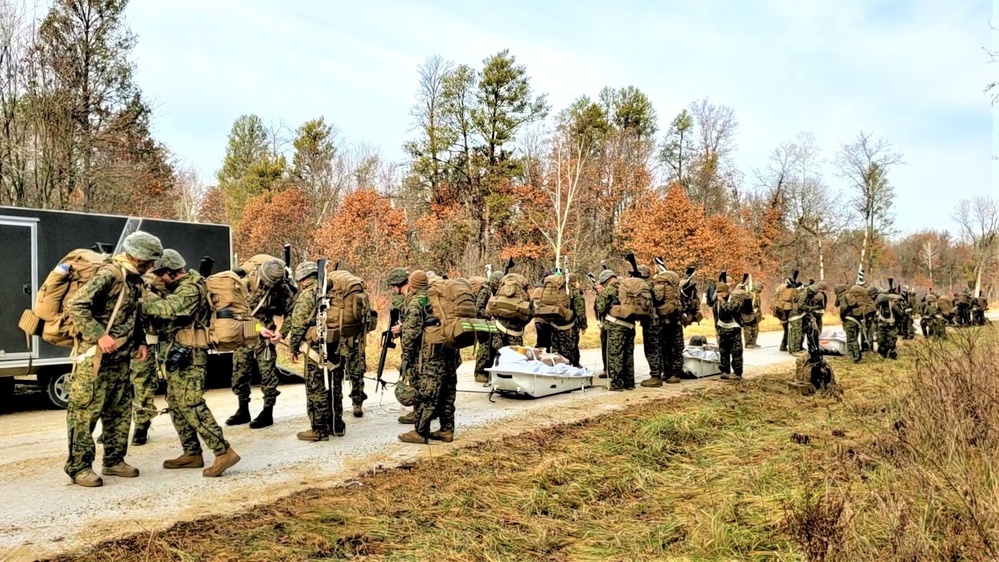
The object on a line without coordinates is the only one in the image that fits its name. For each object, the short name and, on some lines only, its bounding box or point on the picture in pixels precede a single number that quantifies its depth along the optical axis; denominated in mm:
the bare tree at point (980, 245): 43859
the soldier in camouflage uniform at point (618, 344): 12211
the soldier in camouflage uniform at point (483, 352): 13281
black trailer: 9805
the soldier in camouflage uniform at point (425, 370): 7914
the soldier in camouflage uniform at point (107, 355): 6031
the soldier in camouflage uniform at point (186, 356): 6410
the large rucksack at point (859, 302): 16578
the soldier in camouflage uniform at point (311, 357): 7906
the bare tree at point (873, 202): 51719
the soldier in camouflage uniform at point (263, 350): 8711
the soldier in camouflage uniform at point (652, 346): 13063
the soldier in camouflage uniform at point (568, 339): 13258
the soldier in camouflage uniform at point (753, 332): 21406
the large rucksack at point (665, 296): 12945
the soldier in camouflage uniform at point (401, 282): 8902
